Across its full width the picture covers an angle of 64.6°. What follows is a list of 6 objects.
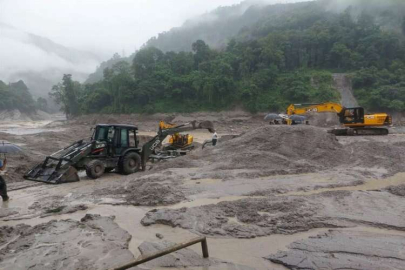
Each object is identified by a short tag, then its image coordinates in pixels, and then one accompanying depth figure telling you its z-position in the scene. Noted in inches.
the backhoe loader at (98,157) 423.8
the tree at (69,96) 2893.7
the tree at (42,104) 4561.5
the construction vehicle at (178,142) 707.4
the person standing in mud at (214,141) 679.1
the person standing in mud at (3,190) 334.3
